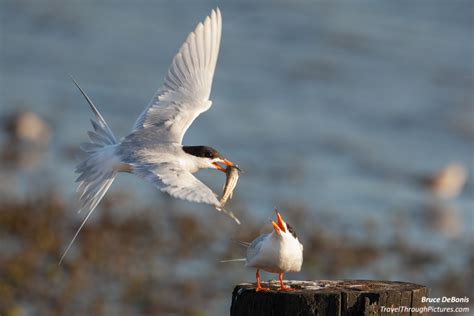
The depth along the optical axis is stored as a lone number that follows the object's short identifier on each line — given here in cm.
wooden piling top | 676
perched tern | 758
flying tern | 867
